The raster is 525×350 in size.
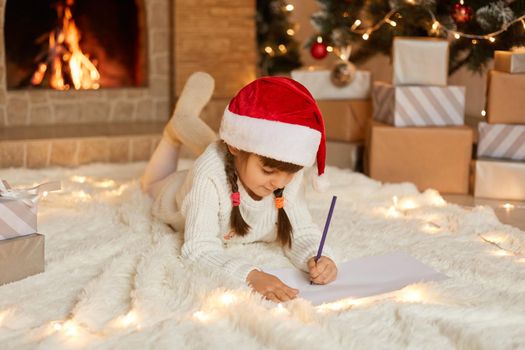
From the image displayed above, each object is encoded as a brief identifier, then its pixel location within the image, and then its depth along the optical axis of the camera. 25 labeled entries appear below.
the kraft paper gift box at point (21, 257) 1.36
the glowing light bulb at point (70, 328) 1.12
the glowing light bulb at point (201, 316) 1.17
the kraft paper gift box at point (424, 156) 2.28
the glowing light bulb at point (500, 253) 1.59
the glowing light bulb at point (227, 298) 1.21
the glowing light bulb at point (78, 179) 2.31
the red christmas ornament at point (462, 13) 2.31
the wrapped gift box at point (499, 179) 2.21
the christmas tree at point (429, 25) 2.29
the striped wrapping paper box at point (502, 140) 2.22
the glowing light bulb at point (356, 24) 2.69
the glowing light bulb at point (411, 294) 1.29
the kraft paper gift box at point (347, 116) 2.63
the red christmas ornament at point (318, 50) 2.73
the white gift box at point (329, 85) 2.64
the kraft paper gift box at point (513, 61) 2.16
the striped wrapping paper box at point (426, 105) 2.34
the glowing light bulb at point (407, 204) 2.03
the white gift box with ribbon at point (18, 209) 1.35
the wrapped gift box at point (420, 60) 2.34
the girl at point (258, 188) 1.33
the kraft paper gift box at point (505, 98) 2.18
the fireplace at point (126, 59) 2.96
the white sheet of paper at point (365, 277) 1.30
